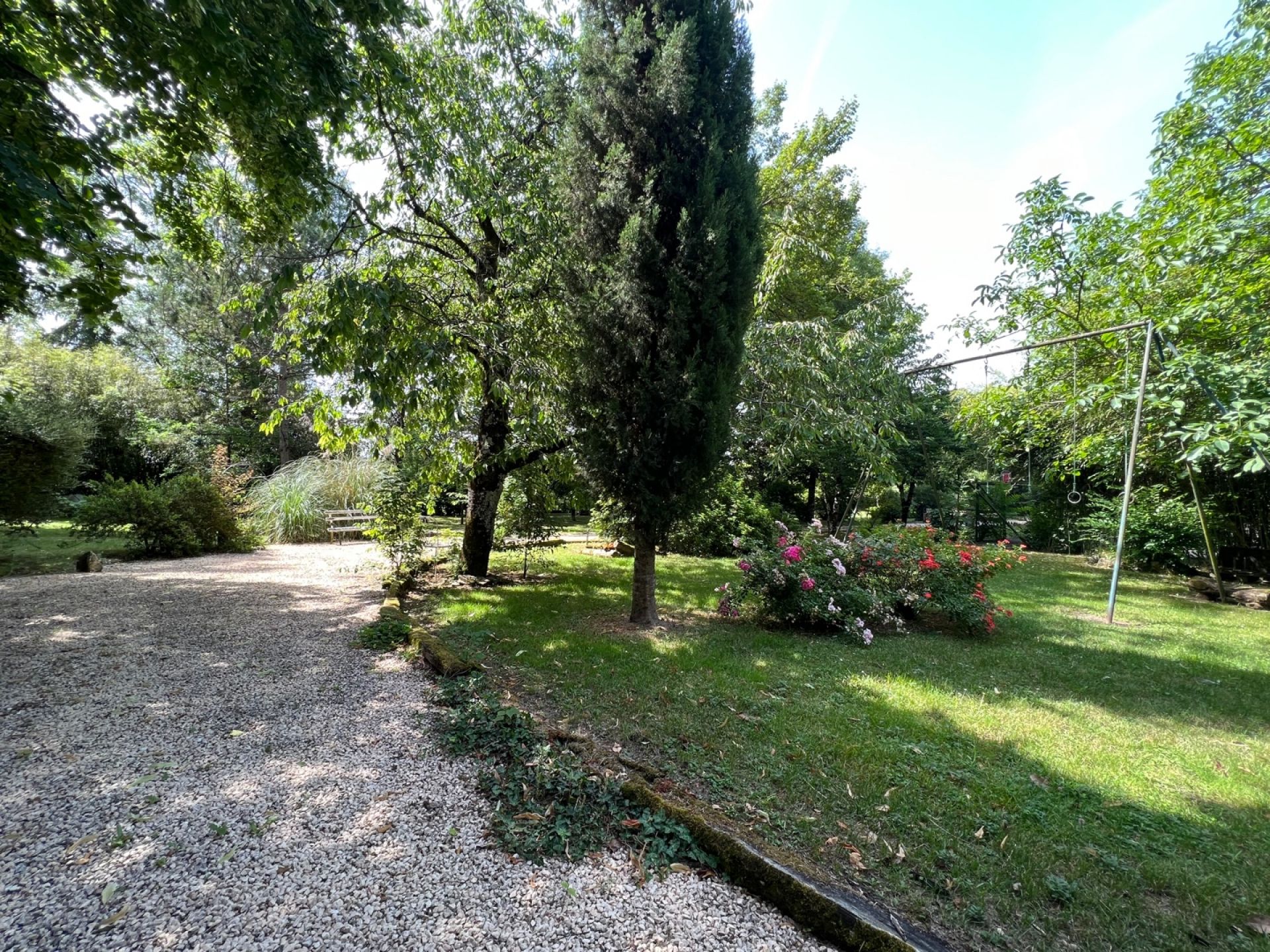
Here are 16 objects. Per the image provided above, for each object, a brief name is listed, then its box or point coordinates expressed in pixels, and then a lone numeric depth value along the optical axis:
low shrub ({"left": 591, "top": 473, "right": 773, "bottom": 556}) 9.98
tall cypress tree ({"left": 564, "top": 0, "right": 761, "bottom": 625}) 4.38
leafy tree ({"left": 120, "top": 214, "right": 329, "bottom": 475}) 15.23
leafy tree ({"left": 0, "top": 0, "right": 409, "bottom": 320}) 2.95
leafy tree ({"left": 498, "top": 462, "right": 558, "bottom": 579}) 6.65
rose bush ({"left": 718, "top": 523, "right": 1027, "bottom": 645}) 5.04
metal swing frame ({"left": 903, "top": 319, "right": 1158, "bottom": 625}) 5.40
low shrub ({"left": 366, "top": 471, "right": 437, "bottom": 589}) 6.29
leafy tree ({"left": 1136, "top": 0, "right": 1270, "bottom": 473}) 5.52
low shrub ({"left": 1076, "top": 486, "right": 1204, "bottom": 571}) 9.13
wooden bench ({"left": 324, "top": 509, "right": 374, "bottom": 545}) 11.06
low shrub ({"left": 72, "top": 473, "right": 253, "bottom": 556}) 7.45
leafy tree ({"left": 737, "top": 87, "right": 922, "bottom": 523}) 5.50
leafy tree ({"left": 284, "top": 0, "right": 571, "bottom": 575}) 4.39
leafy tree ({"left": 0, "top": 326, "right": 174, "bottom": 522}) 6.76
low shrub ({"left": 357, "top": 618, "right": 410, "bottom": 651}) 4.34
